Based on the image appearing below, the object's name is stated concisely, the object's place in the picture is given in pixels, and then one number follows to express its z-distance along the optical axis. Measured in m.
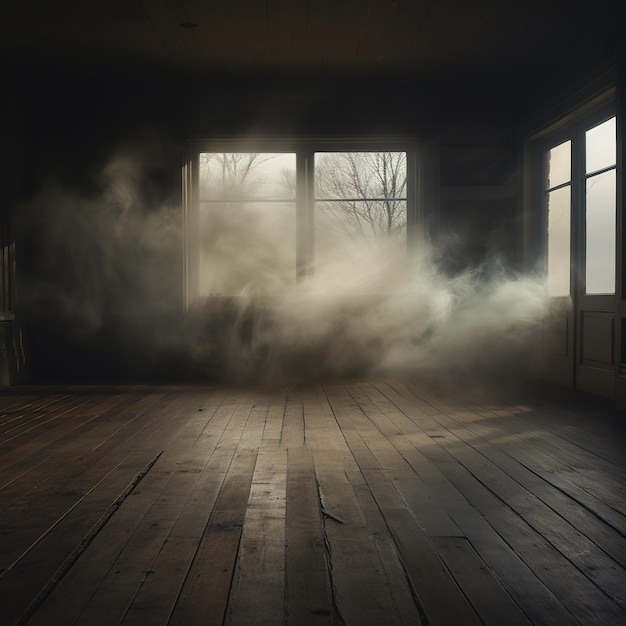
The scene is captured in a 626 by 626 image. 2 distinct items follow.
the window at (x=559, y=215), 4.62
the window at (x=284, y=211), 5.40
